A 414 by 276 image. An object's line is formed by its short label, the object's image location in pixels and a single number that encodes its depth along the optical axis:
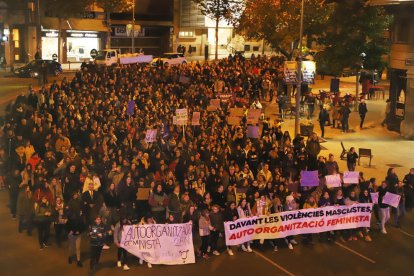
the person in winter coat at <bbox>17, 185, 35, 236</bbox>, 13.48
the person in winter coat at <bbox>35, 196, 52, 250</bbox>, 13.11
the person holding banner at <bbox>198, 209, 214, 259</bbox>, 13.14
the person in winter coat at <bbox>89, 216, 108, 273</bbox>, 12.03
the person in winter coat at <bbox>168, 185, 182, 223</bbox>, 13.14
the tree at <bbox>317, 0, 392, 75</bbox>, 33.47
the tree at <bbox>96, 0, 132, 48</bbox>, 53.41
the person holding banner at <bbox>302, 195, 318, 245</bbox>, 14.19
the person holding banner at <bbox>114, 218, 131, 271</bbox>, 12.51
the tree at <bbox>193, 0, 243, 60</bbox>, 54.53
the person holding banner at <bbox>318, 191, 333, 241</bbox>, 14.25
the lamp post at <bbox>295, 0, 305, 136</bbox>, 23.46
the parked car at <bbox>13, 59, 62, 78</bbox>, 41.09
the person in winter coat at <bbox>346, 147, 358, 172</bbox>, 19.59
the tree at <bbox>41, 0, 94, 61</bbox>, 49.62
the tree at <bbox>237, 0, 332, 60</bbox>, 33.50
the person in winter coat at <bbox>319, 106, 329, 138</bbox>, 25.98
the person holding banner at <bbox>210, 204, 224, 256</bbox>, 13.22
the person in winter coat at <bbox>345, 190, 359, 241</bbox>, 14.45
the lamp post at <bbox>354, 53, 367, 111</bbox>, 33.48
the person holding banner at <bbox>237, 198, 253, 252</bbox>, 13.46
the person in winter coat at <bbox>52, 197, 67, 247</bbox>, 12.77
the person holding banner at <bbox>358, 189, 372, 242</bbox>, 14.68
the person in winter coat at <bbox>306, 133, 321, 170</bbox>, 18.95
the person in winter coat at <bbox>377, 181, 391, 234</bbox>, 15.12
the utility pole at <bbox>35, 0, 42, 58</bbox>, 50.84
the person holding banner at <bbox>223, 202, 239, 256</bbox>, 13.30
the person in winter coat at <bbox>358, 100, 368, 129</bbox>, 27.94
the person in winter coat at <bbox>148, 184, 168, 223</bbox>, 13.59
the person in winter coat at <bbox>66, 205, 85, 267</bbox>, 12.55
